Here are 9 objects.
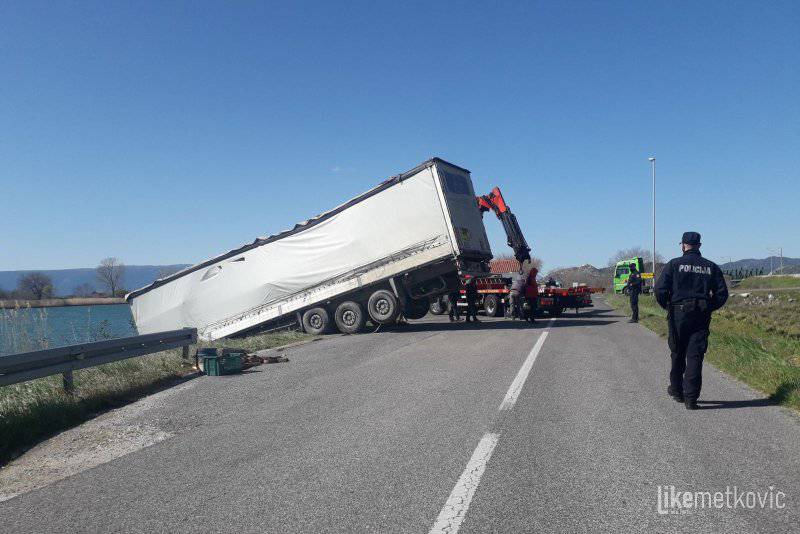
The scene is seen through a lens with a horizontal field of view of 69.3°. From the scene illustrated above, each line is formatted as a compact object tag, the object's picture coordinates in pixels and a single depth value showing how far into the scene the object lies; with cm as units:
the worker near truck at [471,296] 1967
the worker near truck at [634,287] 1808
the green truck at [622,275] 4118
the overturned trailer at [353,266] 1577
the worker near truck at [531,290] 1931
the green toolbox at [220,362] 949
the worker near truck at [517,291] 1838
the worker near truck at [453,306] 1989
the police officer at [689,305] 613
